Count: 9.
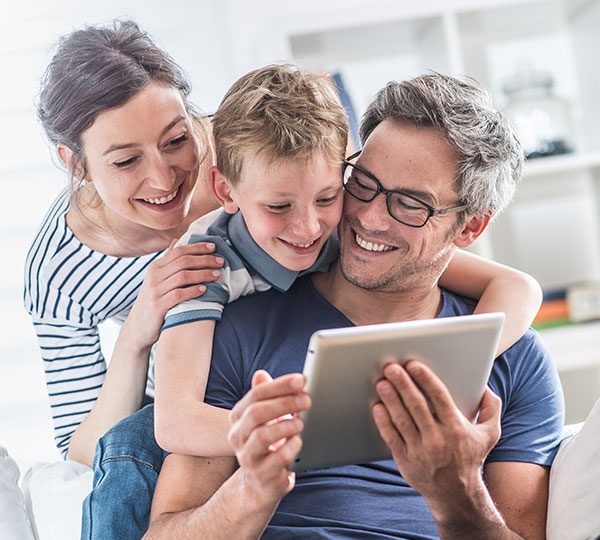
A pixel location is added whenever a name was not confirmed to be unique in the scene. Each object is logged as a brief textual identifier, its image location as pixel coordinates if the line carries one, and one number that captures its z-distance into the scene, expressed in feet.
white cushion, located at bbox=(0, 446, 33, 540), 6.10
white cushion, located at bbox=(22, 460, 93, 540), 6.33
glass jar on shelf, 11.94
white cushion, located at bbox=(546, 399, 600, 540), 5.14
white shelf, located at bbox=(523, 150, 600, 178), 11.60
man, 4.89
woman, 6.06
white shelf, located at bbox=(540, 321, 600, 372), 11.19
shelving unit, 11.66
